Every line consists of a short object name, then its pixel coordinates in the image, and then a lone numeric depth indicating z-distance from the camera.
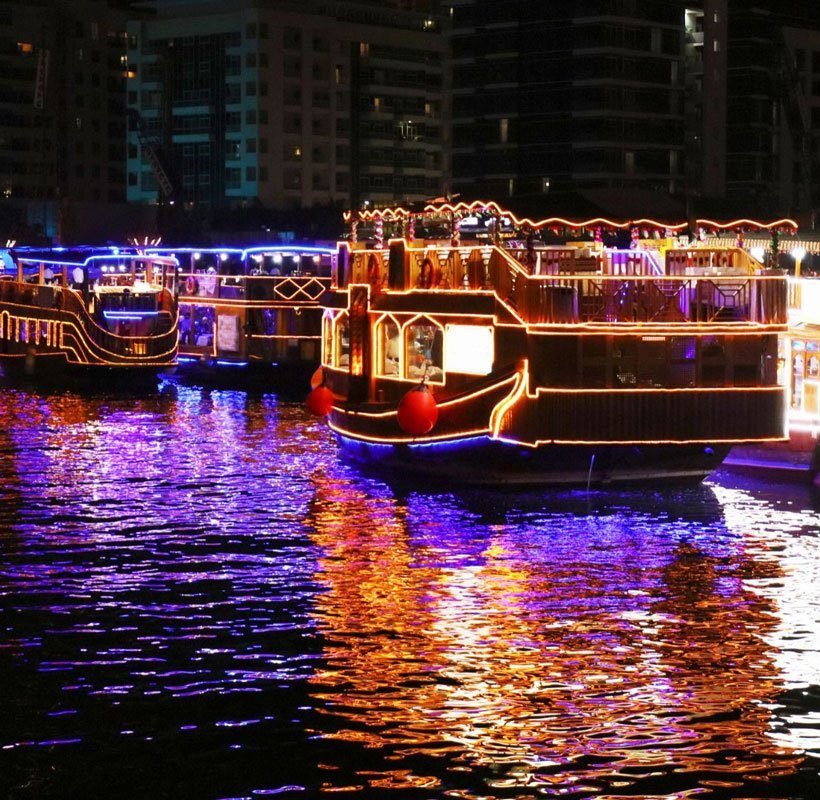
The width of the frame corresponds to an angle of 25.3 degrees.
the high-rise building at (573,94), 128.75
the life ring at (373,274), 46.53
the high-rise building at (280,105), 161.25
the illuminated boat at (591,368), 38.22
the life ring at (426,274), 43.78
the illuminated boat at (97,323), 71.19
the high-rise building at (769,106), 132.82
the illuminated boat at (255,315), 78.81
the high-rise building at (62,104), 173.50
